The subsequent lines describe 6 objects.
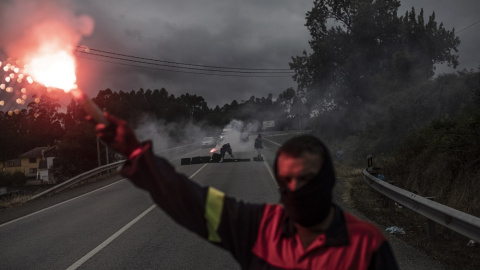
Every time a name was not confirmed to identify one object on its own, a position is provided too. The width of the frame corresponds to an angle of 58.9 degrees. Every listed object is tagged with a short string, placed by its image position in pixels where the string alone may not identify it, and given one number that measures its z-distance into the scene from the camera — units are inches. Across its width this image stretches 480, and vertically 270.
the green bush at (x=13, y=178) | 3159.5
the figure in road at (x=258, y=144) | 1115.9
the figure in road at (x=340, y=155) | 973.2
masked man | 69.7
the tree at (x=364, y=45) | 1465.3
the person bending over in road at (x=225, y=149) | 1121.6
